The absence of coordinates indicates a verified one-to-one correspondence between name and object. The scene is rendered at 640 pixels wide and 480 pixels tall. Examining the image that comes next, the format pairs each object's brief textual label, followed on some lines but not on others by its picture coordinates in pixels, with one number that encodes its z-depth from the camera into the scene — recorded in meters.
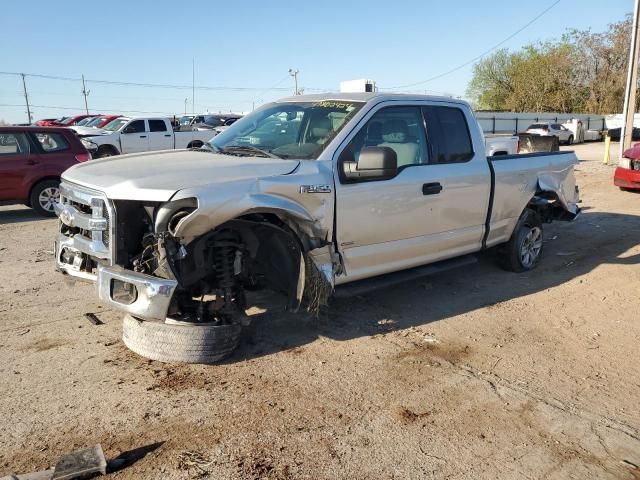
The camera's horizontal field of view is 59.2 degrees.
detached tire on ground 4.05
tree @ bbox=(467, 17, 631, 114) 53.88
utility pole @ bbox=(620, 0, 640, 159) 19.17
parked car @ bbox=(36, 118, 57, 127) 33.08
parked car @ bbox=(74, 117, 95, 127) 26.34
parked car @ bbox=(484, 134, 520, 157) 12.18
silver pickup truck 3.76
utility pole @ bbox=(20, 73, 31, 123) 52.11
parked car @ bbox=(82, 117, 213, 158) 19.81
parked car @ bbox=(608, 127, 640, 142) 40.38
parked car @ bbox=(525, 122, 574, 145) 36.78
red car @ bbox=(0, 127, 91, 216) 10.23
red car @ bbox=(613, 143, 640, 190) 12.42
